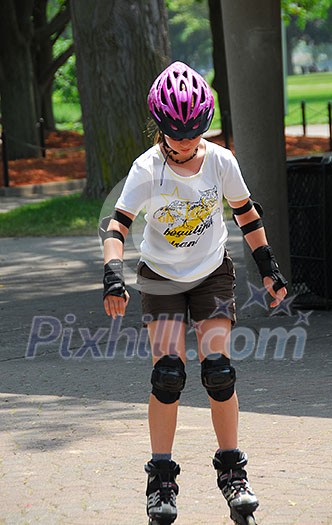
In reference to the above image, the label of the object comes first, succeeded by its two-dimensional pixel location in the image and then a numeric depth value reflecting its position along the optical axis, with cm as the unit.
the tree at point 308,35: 12181
